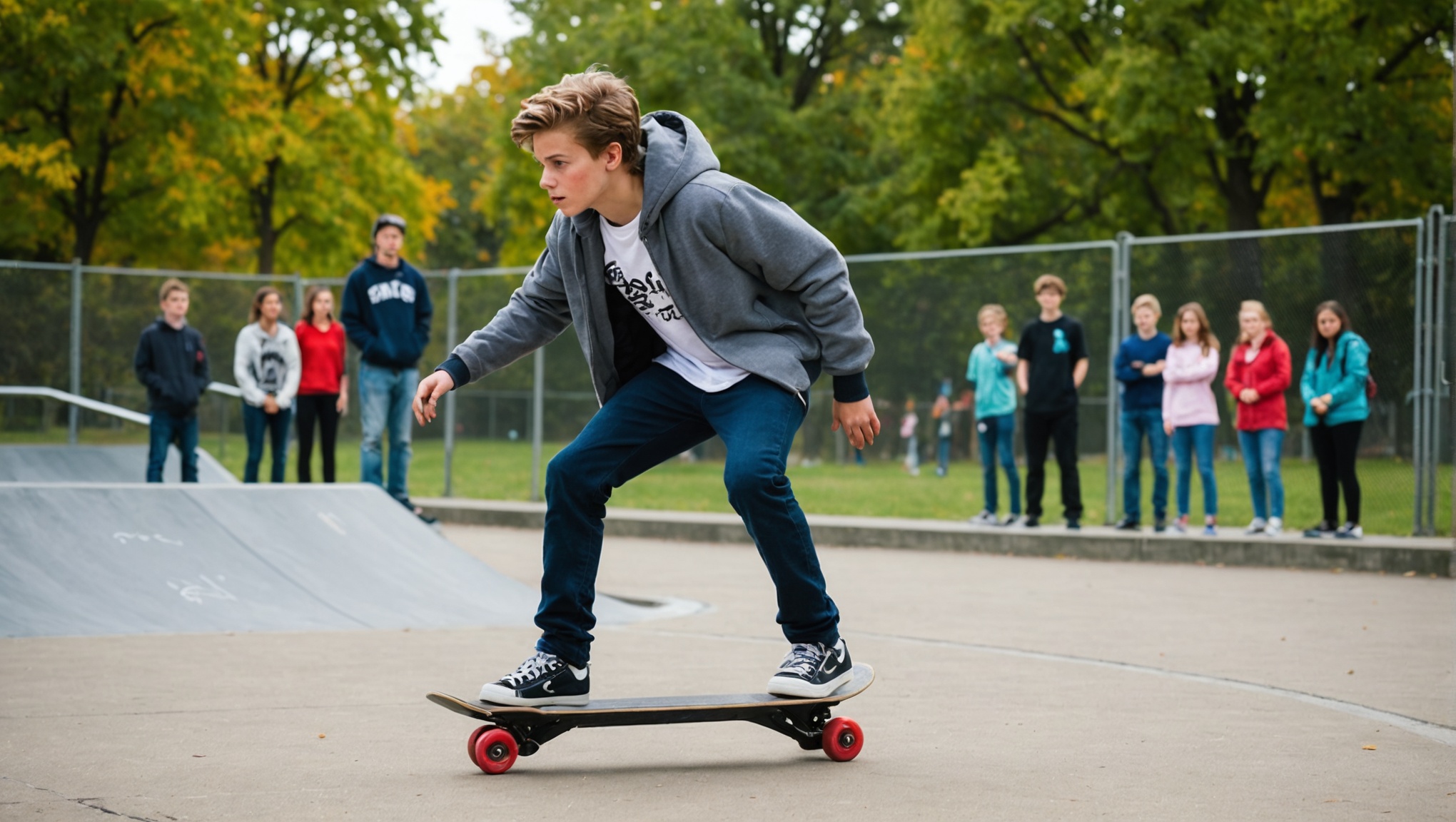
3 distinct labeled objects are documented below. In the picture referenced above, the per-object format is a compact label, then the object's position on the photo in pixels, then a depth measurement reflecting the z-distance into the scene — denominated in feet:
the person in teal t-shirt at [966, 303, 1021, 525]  42.65
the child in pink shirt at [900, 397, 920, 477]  50.88
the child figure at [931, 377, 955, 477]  49.93
